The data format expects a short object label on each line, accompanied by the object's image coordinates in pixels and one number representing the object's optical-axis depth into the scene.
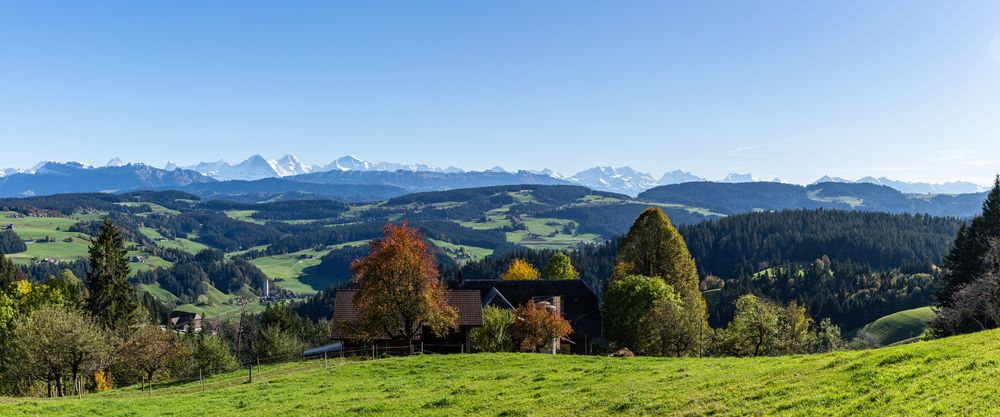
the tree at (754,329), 56.62
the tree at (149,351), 65.44
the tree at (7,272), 79.50
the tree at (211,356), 82.12
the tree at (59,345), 50.38
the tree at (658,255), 63.34
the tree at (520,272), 94.44
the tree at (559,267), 92.56
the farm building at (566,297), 76.19
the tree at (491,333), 57.94
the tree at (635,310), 56.94
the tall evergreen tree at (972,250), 66.50
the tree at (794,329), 59.62
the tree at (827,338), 71.50
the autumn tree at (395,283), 47.94
